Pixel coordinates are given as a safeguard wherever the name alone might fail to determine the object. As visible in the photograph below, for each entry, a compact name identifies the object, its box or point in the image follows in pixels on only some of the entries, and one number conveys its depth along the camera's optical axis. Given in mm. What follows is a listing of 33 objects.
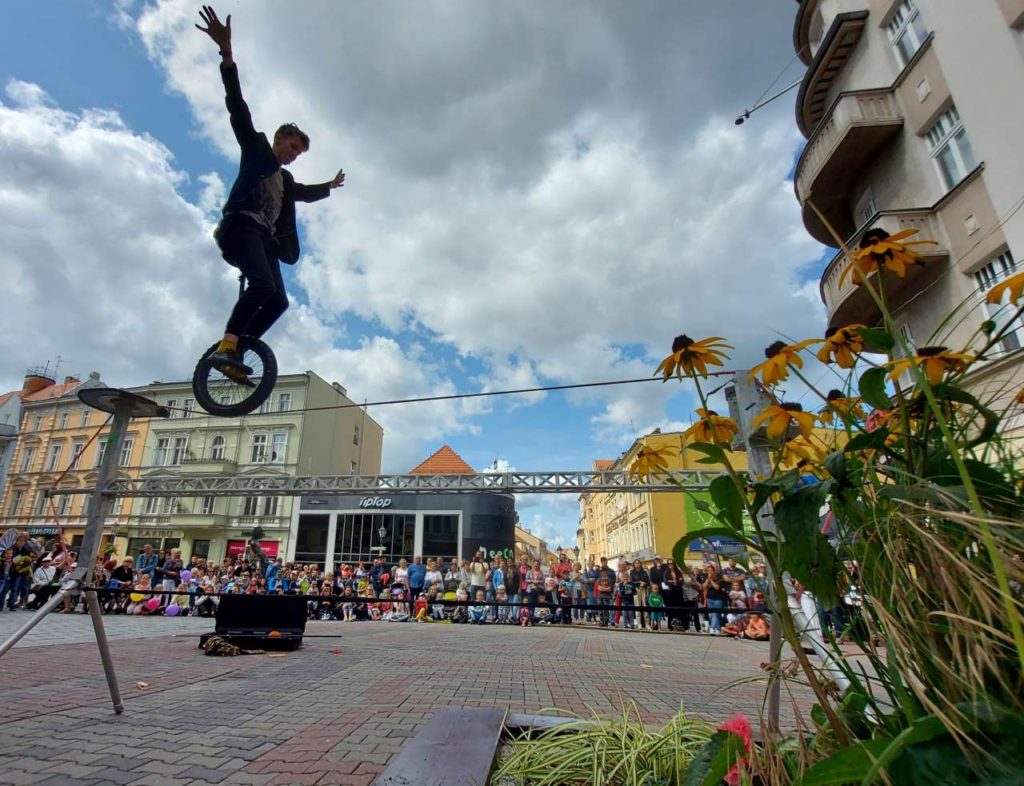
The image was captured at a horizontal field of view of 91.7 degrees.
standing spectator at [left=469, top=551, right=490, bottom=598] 15016
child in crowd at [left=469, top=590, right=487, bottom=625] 13780
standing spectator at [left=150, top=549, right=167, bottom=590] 14587
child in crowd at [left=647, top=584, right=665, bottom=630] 12461
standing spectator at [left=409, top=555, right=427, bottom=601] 14857
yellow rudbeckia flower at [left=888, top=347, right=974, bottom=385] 1188
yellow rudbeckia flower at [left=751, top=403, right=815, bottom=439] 1502
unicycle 3785
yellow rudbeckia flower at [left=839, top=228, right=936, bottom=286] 1419
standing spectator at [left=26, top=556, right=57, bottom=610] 11883
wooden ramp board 1647
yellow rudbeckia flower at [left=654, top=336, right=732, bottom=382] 1756
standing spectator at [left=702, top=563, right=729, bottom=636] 11662
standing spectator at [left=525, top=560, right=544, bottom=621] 14500
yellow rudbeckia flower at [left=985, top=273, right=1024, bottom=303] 1131
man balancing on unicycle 3324
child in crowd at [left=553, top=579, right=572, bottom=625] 13875
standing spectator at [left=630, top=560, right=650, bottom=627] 12872
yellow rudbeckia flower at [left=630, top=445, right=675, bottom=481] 1983
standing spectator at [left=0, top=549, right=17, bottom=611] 11812
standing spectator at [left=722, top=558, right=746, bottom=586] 12623
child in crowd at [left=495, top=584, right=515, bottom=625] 13932
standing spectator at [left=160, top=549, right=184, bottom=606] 14523
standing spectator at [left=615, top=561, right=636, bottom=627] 13141
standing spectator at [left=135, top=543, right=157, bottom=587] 15073
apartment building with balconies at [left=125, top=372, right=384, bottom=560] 28906
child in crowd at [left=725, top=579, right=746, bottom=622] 11620
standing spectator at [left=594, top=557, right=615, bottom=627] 13742
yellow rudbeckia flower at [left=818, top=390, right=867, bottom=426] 1248
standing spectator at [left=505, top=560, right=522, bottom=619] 14570
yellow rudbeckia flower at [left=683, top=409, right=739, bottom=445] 1706
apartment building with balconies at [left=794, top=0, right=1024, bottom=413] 8812
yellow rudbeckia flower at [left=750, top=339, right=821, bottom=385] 1592
